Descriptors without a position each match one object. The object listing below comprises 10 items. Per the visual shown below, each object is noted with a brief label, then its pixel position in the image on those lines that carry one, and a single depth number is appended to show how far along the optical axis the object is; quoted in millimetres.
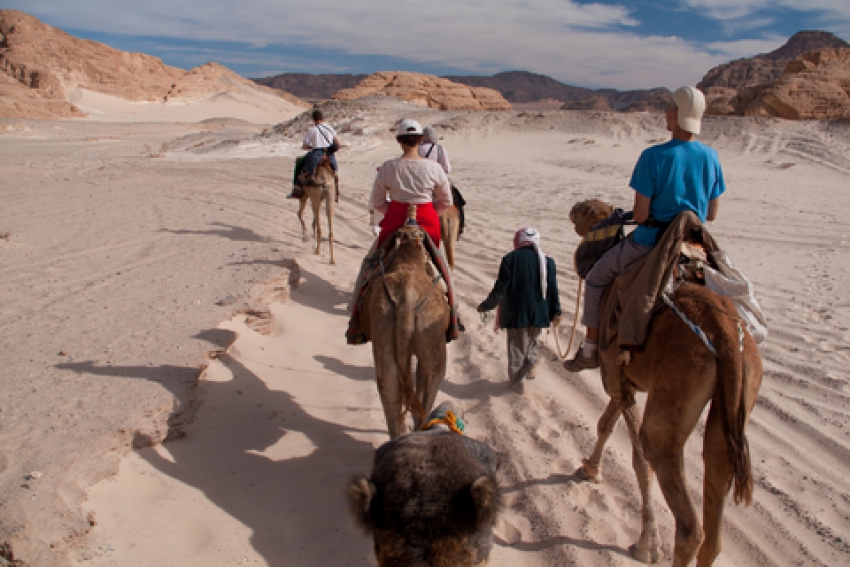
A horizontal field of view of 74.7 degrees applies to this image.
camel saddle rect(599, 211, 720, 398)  3477
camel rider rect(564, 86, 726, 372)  3596
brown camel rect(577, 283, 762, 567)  2992
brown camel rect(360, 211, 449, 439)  4090
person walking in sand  5922
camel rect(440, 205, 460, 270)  8367
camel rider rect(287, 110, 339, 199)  10592
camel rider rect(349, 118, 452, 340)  4859
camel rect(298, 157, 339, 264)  10711
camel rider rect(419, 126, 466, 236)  8859
